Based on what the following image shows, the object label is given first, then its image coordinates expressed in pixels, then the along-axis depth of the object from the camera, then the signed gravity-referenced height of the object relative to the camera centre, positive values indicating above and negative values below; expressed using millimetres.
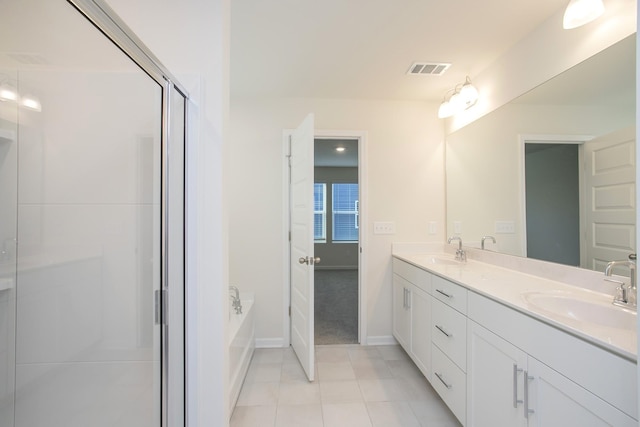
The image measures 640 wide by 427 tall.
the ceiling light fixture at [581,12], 1189 +934
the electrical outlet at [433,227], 2701 -103
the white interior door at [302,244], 2047 -233
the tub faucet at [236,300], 2240 -729
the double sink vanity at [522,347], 790 -510
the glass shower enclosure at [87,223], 768 -21
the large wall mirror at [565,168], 1228 +292
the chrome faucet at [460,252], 2309 -309
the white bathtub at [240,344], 1725 -949
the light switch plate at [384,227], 2660 -102
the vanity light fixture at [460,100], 2135 +969
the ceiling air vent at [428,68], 2049 +1173
